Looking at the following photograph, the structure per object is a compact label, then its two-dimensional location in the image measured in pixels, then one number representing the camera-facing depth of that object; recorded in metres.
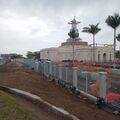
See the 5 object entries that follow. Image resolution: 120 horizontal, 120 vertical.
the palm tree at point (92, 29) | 27.90
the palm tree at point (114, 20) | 21.72
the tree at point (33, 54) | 56.84
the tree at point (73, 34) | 32.30
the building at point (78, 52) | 38.76
